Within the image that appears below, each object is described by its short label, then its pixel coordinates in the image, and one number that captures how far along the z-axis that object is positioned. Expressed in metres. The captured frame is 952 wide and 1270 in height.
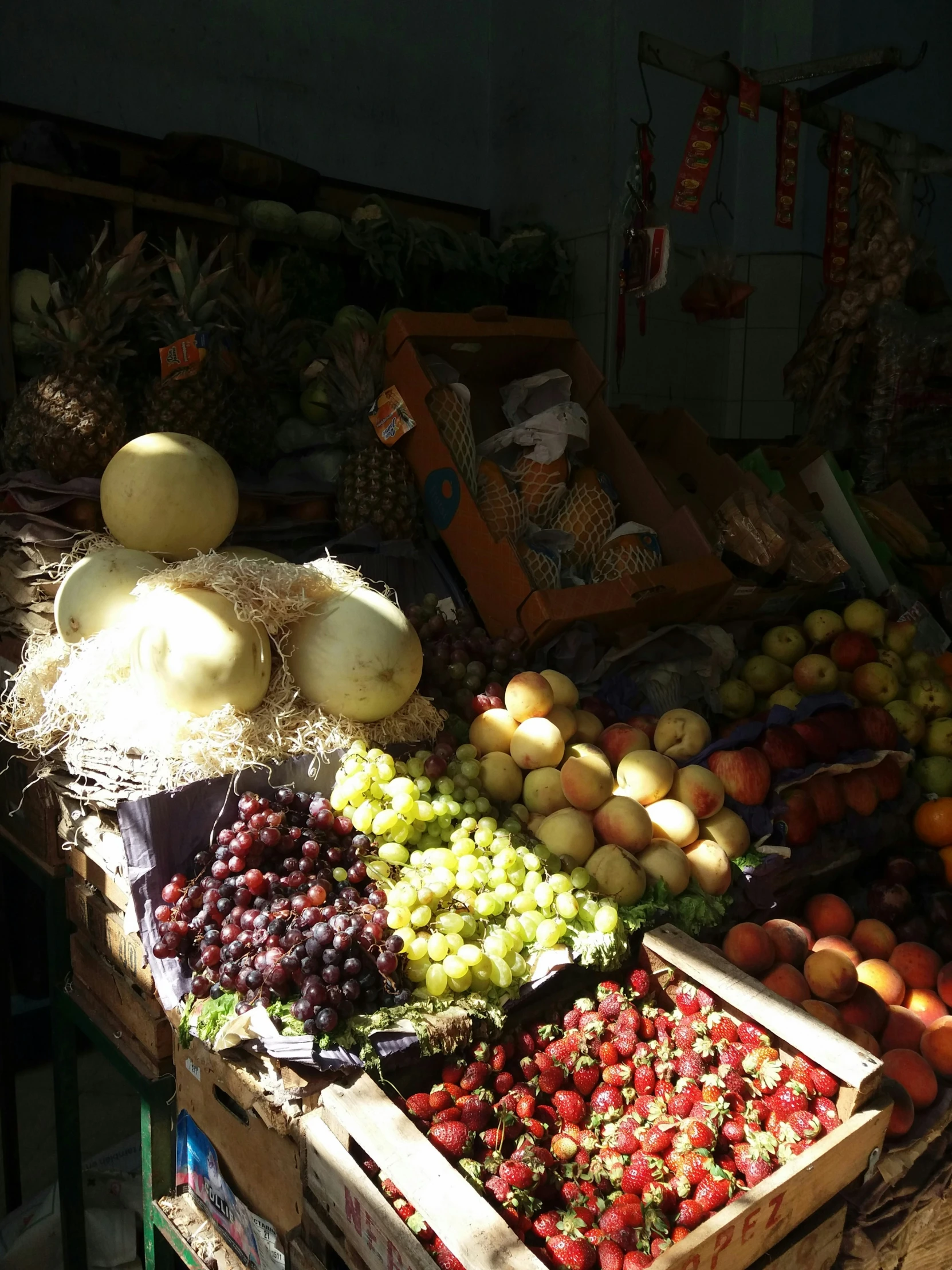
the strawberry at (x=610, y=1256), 1.35
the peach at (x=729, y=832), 2.34
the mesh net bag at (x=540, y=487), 3.22
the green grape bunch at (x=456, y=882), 1.75
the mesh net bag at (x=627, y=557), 3.12
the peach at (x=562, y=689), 2.55
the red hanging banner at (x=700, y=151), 3.66
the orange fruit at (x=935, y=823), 2.71
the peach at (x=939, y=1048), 2.00
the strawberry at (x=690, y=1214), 1.45
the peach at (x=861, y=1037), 1.93
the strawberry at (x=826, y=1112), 1.64
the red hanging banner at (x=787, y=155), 3.94
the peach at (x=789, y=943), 2.17
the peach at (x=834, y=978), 2.05
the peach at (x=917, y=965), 2.23
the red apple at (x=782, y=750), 2.54
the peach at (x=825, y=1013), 1.95
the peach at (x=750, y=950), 2.10
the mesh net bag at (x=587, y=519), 3.20
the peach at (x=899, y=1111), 1.81
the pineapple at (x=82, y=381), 2.67
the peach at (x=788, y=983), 2.03
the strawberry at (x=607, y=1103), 1.70
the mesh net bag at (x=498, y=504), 3.06
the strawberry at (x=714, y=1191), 1.47
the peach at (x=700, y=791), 2.35
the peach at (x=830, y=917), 2.35
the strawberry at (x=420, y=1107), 1.58
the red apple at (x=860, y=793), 2.58
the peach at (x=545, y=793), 2.28
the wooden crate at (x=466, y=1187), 1.29
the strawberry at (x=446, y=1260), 1.32
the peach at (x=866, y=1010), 2.05
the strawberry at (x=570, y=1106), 1.68
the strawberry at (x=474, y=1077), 1.66
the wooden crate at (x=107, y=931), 1.89
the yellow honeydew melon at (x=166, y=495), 2.43
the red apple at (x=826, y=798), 2.51
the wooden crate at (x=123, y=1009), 1.89
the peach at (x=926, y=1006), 2.15
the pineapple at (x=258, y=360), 3.05
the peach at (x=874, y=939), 2.30
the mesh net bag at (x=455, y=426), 3.12
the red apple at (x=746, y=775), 2.44
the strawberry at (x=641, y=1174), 1.51
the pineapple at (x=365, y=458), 2.96
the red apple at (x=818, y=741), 2.63
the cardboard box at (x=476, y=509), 2.79
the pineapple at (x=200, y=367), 2.84
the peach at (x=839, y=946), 2.21
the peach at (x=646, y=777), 2.33
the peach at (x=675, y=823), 2.27
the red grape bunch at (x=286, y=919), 1.59
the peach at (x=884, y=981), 2.17
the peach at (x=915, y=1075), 1.91
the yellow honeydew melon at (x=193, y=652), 1.99
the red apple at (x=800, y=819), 2.43
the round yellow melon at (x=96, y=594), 2.29
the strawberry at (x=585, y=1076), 1.76
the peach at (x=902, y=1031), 2.07
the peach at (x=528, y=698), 2.41
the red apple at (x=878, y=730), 2.80
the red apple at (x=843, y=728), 2.71
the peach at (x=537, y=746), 2.31
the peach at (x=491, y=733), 2.37
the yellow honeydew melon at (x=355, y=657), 2.18
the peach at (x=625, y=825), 2.18
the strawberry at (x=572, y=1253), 1.36
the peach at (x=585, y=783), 2.24
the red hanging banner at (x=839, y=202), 4.14
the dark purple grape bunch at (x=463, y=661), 2.52
